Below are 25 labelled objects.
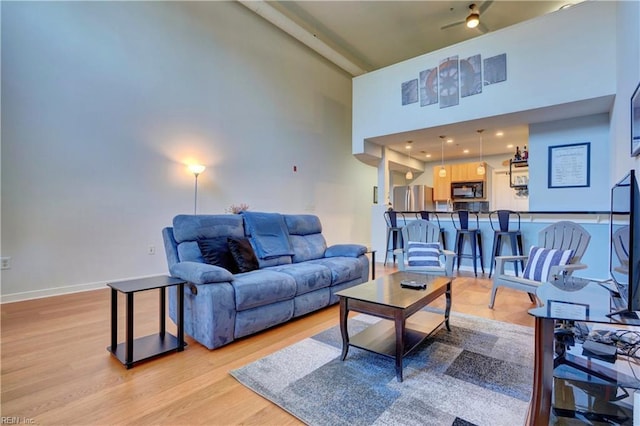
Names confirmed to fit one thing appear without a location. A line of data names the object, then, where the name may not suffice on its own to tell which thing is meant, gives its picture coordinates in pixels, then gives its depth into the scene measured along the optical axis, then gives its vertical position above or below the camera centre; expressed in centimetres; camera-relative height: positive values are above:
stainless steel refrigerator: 785 +41
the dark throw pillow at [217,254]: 272 -39
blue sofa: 223 -56
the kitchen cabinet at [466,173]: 724 +102
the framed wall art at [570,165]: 441 +76
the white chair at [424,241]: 329 -37
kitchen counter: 396 -24
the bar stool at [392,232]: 552 -36
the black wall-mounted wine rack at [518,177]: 687 +90
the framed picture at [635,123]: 233 +77
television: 128 -15
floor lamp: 461 +62
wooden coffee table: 183 -64
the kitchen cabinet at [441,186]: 776 +75
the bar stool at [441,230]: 533 -29
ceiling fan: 508 +350
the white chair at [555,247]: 270 -33
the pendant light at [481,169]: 594 +90
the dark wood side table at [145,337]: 198 -90
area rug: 149 -100
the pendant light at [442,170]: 581 +92
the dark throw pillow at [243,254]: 286 -42
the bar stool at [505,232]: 438 -27
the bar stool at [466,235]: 474 -35
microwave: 731 +59
